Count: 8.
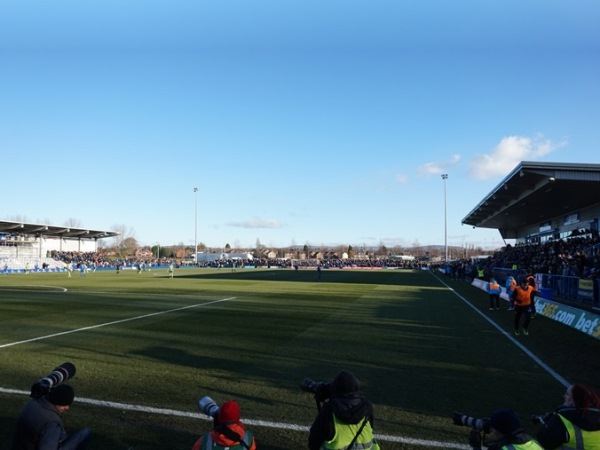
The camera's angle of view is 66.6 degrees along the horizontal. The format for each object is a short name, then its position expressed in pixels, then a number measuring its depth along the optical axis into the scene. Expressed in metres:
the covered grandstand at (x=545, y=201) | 25.53
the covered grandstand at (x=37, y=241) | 70.31
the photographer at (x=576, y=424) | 3.62
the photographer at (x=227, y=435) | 3.54
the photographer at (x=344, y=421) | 3.71
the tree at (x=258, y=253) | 181.29
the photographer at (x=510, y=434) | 3.29
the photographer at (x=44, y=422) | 3.86
